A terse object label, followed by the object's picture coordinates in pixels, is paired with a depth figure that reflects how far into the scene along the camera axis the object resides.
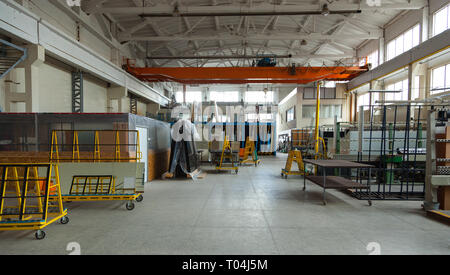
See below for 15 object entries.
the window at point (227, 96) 28.61
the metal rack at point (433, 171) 4.73
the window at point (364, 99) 19.10
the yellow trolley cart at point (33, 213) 3.46
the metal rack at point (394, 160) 6.38
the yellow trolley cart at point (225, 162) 10.29
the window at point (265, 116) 27.73
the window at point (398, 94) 13.97
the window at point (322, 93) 23.39
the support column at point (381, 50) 15.52
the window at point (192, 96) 28.31
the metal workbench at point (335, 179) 5.40
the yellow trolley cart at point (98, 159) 5.04
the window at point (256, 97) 29.47
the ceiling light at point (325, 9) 10.62
